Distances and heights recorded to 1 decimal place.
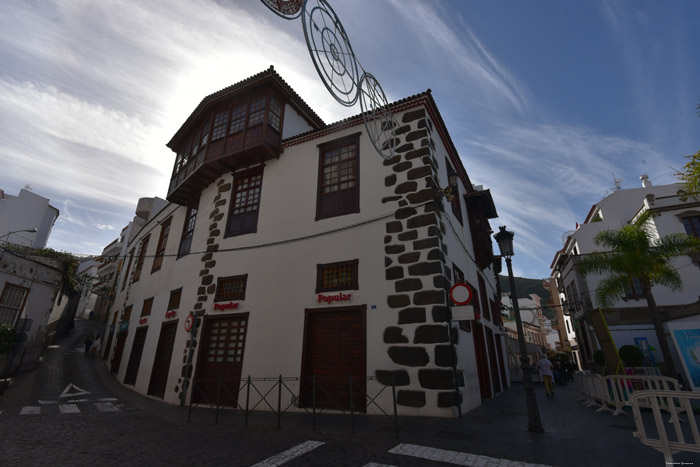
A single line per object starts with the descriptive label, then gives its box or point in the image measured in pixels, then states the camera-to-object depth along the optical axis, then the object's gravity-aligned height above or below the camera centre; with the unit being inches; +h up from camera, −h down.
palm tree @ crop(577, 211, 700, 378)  565.3 +162.9
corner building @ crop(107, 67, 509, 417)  318.0 +98.3
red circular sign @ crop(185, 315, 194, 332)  434.1 +30.0
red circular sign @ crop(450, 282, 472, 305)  279.3 +47.4
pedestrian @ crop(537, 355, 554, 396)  536.7 -31.7
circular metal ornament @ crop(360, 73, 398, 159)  363.9 +253.0
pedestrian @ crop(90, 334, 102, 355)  907.6 -1.7
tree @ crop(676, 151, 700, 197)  257.3 +135.6
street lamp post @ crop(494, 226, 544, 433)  233.6 +0.3
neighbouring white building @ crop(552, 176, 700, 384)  802.2 +168.1
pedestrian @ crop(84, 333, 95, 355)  908.6 +5.9
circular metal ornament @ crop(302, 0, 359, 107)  213.9 +212.9
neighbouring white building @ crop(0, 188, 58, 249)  1456.7 +569.1
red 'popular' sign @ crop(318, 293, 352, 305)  348.8 +52.6
